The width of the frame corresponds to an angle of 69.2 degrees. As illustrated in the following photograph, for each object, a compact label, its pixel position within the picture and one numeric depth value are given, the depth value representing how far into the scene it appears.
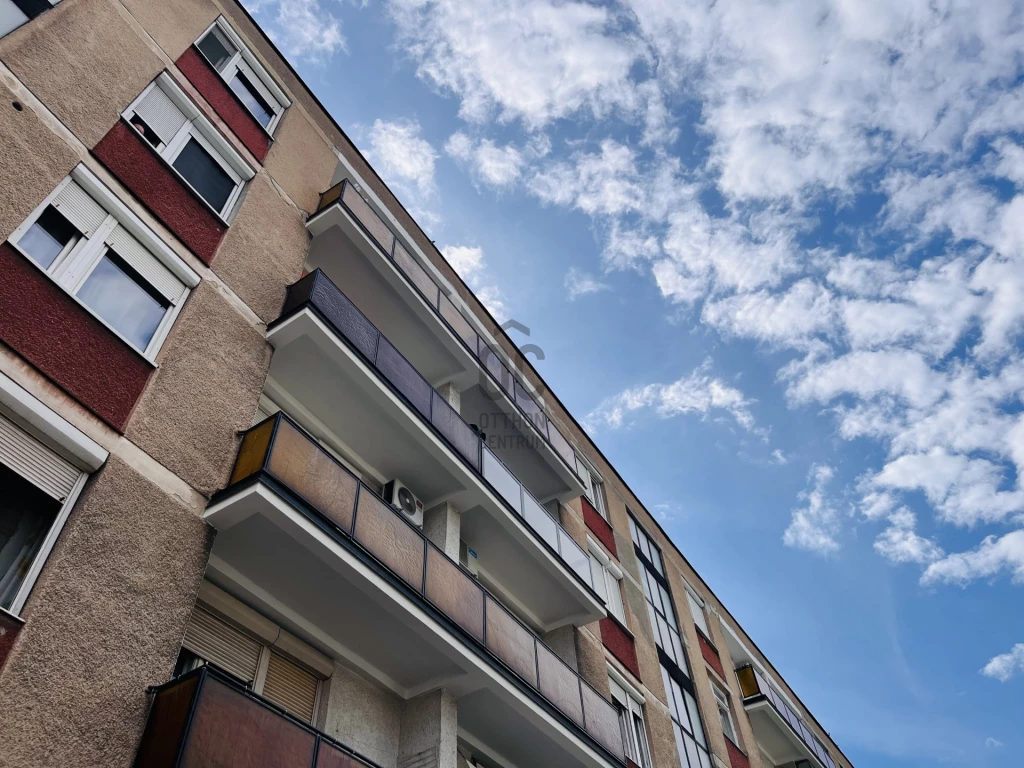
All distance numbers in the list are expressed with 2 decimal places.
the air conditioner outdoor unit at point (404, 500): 11.09
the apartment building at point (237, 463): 5.80
